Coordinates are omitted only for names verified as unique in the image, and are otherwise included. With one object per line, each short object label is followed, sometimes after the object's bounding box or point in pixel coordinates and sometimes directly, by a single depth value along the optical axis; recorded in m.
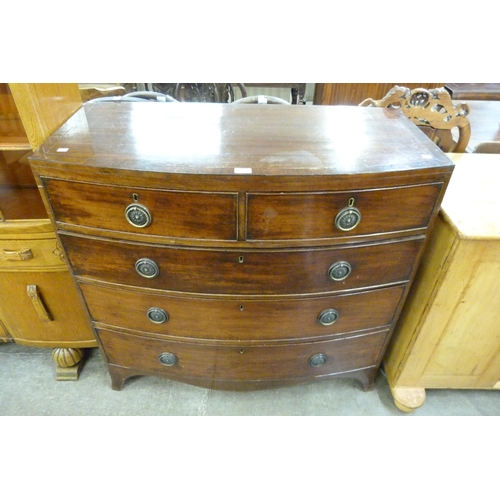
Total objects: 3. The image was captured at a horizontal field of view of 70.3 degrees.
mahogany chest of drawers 0.82
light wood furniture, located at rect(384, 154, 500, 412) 1.00
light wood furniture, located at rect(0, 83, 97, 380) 1.00
